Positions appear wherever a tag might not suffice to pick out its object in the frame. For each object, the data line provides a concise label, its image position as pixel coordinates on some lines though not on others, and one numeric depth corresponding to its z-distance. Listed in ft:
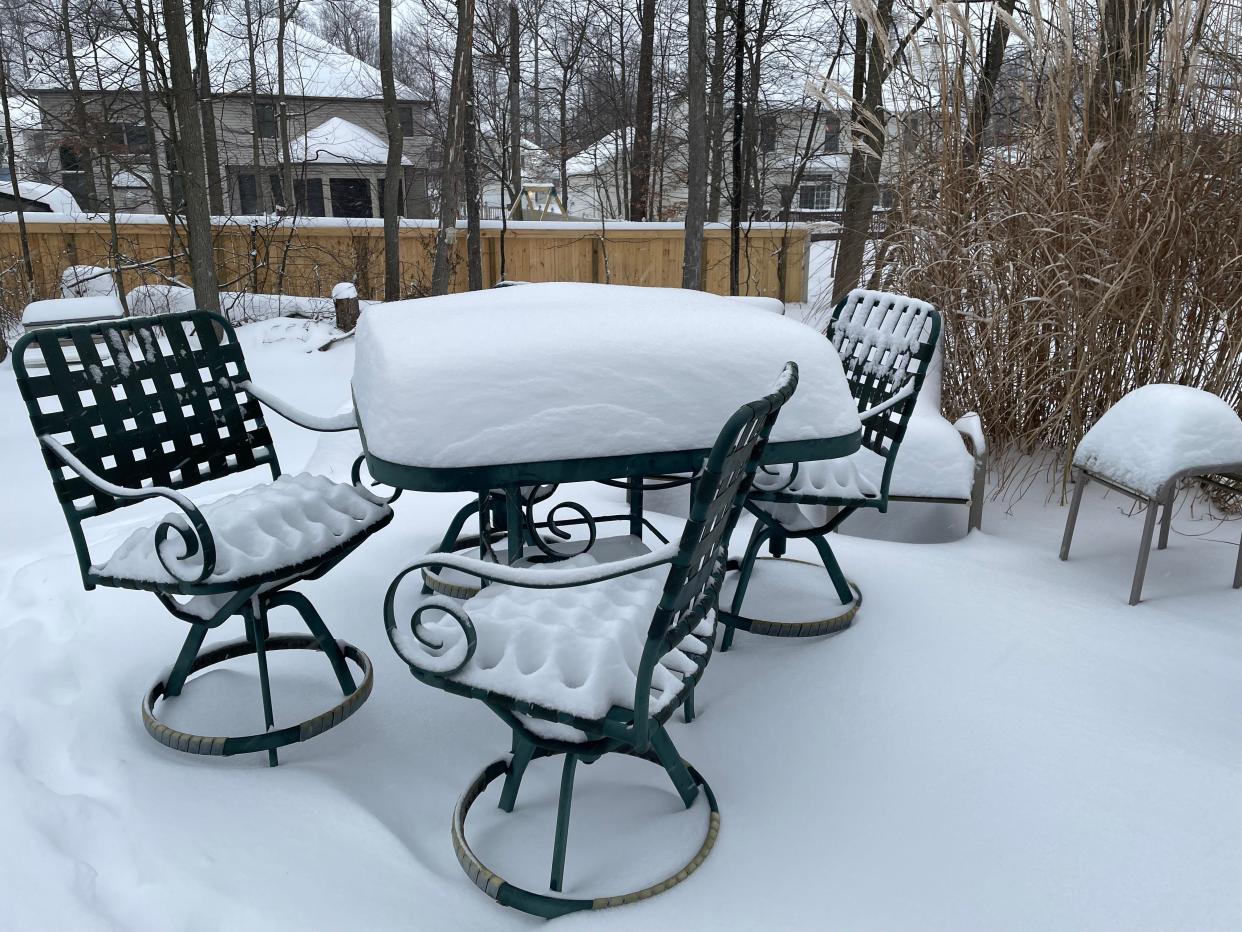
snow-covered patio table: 4.93
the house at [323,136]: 53.47
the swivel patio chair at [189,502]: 5.24
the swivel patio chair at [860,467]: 6.84
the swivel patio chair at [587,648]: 3.82
